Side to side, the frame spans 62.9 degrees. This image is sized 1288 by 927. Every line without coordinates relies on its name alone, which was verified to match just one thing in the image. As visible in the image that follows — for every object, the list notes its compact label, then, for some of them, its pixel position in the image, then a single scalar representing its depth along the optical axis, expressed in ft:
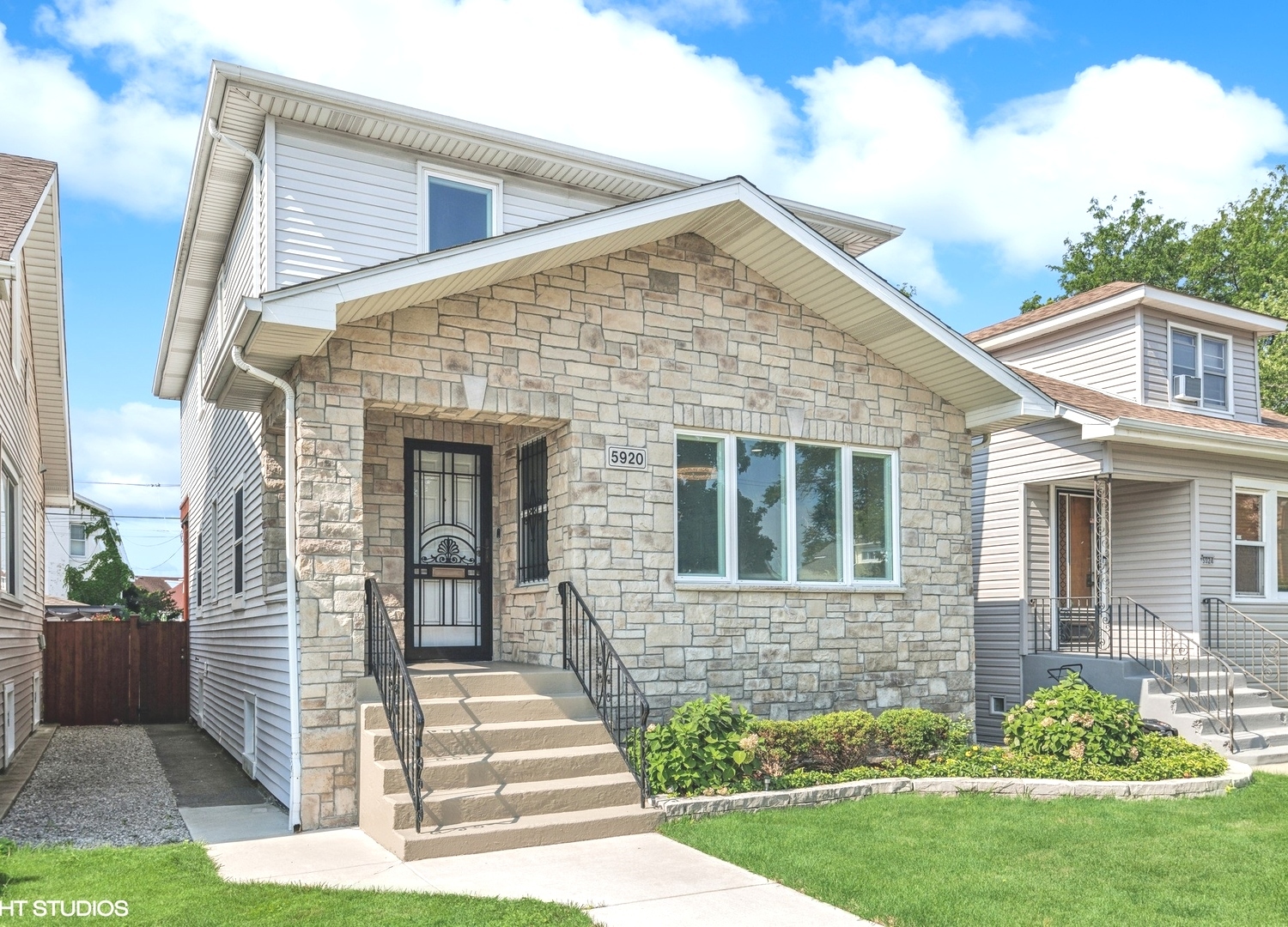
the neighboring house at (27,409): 31.37
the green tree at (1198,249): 90.43
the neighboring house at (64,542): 108.47
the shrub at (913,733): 29.84
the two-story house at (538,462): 25.29
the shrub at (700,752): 25.89
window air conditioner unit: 48.24
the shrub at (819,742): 27.78
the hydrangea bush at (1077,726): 30.04
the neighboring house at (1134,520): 42.57
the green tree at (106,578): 86.43
